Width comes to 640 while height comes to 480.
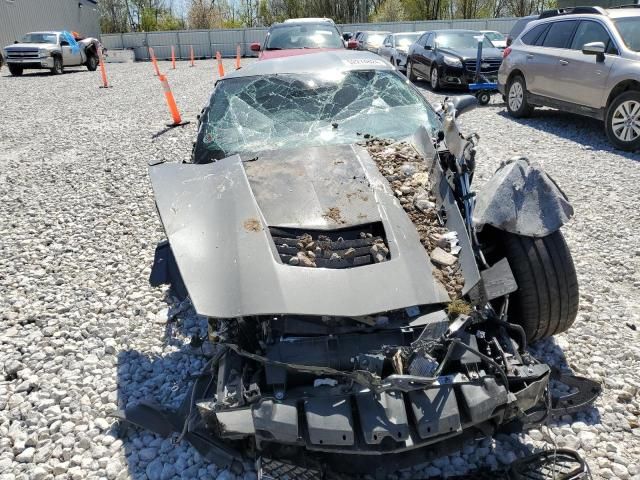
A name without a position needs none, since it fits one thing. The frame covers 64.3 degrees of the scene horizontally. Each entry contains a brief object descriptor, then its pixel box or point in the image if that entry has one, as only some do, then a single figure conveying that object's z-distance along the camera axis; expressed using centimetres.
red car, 970
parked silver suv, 697
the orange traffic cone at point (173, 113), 963
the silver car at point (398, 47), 1548
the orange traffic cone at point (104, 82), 1574
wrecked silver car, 202
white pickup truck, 1866
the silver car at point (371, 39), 1833
